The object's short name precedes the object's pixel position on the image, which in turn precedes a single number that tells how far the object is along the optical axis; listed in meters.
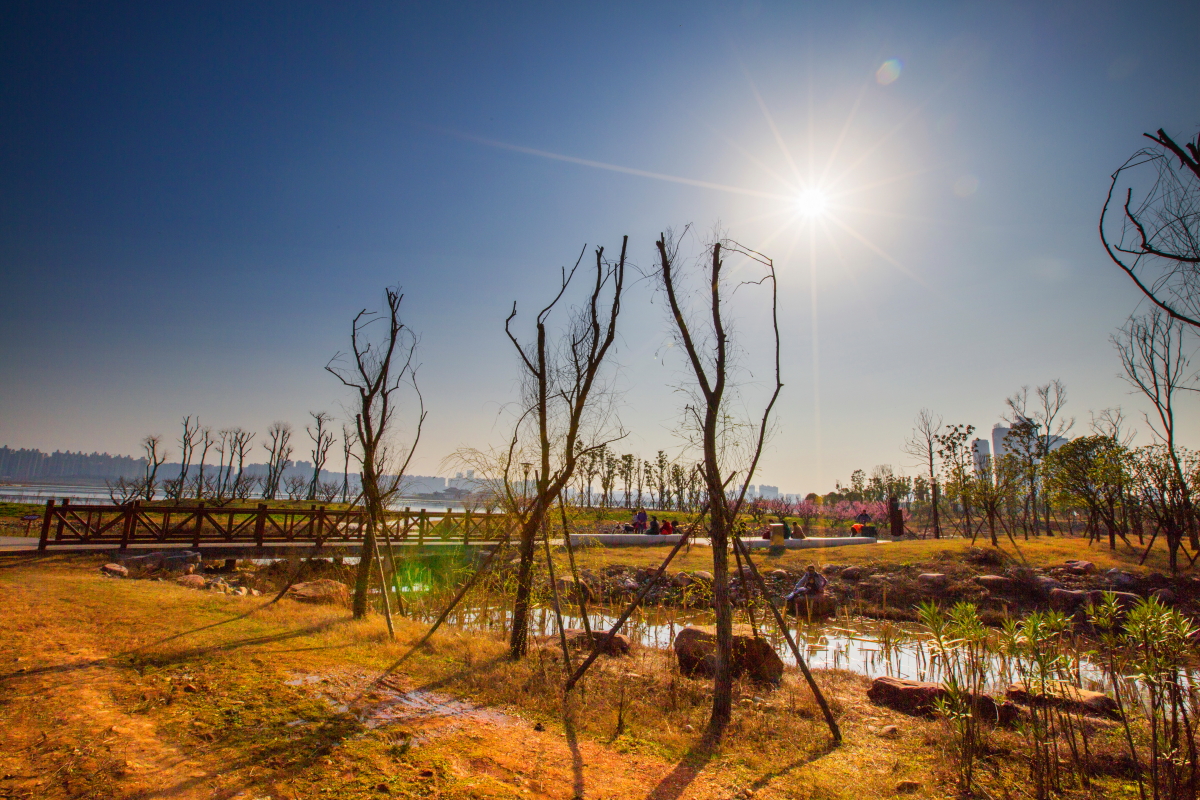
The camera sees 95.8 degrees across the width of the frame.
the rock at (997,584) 15.95
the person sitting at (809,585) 14.73
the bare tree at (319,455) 57.64
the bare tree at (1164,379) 14.46
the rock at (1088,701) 6.12
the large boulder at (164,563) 14.54
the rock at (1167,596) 13.97
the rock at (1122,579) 15.20
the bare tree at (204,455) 48.64
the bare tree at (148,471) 42.12
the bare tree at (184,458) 43.46
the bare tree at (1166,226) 3.31
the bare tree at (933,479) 27.16
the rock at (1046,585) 15.44
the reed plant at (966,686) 4.44
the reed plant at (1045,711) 4.13
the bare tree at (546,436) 7.55
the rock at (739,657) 7.97
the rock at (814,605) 14.27
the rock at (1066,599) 14.36
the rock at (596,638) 8.88
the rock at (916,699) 6.11
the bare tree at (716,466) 5.64
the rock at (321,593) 11.83
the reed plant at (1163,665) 3.56
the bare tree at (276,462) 62.51
